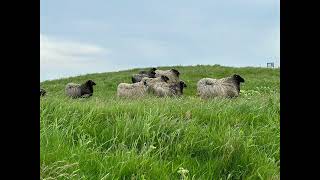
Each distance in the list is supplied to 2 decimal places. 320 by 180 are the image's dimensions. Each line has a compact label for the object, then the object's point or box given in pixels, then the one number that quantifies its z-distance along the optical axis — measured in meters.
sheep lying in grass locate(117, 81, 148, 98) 22.53
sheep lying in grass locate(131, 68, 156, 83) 29.78
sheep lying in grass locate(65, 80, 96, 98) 25.84
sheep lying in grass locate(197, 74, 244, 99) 20.49
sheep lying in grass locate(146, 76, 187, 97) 21.27
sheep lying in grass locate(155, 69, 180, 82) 26.56
